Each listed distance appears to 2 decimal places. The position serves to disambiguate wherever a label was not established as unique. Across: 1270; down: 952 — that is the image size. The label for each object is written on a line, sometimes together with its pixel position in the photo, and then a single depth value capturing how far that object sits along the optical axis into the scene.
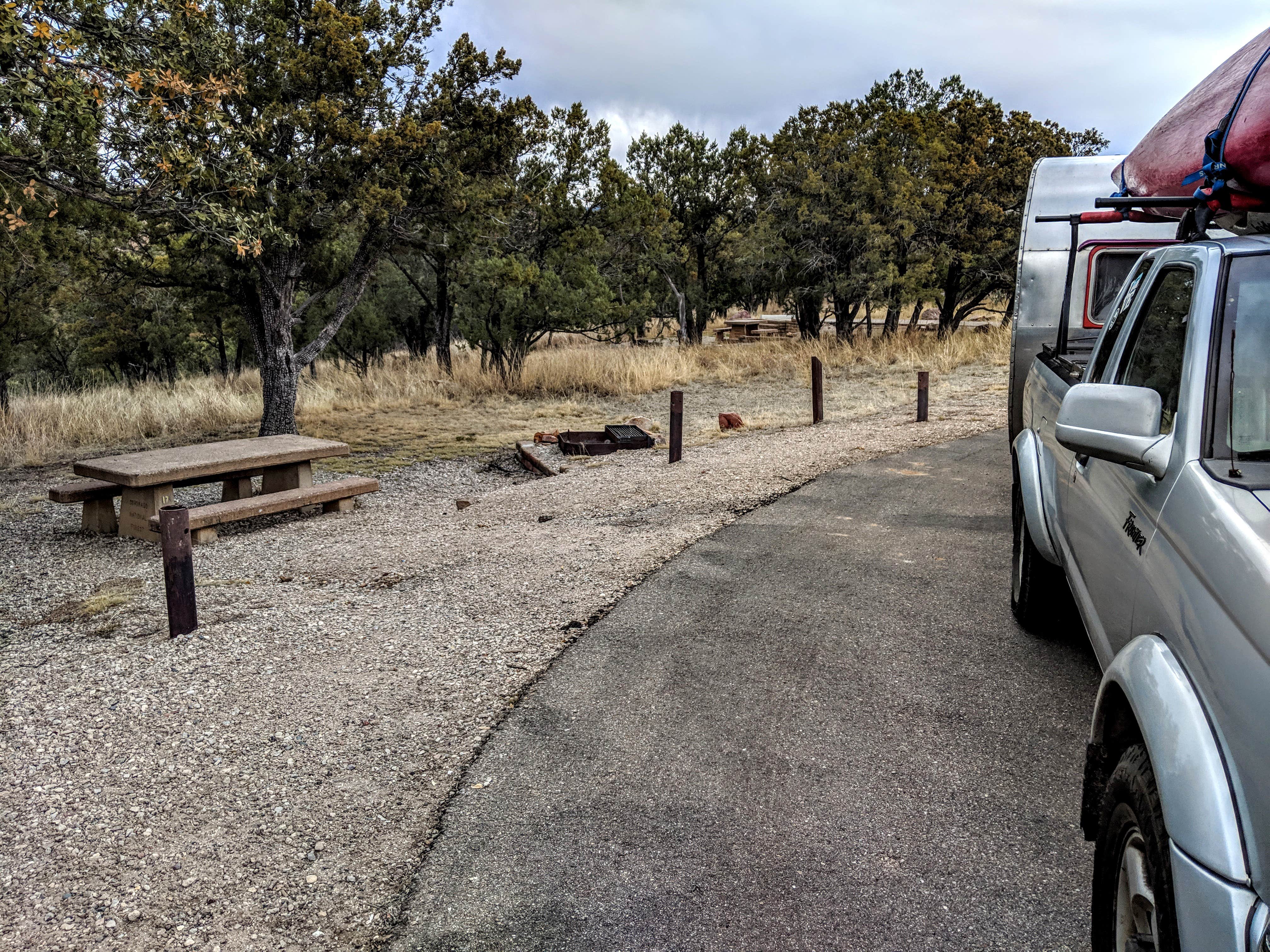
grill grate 13.11
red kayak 2.86
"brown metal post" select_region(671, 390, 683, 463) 10.54
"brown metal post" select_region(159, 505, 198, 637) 5.17
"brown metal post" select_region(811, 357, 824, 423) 13.38
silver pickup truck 1.56
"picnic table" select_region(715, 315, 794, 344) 30.44
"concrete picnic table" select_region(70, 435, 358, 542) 8.34
